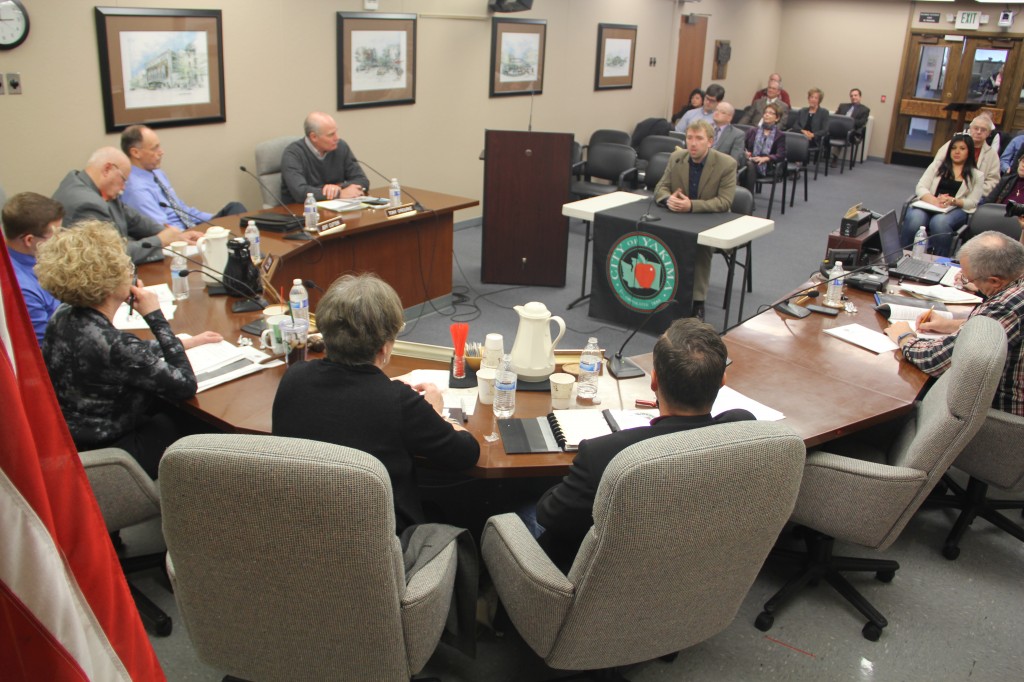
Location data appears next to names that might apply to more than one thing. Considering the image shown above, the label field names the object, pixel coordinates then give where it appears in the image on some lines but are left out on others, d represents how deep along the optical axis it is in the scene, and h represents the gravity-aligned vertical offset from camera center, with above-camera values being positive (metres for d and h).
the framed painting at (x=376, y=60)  5.87 +0.30
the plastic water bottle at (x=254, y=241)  3.75 -0.66
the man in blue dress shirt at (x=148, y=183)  4.25 -0.48
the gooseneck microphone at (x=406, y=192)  5.01 -0.60
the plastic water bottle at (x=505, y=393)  2.42 -0.84
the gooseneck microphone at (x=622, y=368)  2.79 -0.86
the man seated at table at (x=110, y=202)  3.71 -0.52
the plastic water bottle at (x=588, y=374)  2.55 -0.82
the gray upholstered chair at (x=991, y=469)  2.77 -1.15
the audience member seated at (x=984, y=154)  6.15 -0.17
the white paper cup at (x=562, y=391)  2.55 -0.86
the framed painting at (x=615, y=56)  8.52 +0.59
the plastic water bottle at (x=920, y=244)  4.45 -0.62
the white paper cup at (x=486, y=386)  2.52 -0.85
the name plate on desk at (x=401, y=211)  4.80 -0.64
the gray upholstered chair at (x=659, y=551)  1.60 -0.92
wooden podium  5.55 -0.68
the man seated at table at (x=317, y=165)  5.04 -0.42
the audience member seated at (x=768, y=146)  8.44 -0.27
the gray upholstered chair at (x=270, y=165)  5.22 -0.43
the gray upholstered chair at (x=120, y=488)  2.18 -1.06
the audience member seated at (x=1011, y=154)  7.10 -0.19
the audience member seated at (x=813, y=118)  11.08 +0.05
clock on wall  4.04 +0.29
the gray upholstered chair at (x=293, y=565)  1.48 -0.90
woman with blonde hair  2.31 -0.74
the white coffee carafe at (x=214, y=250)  3.55 -0.67
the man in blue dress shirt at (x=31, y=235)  2.98 -0.55
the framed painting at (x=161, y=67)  4.55 +0.14
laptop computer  4.09 -0.69
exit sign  11.27 +1.49
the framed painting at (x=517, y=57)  7.11 +0.45
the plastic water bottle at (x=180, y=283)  3.30 -0.77
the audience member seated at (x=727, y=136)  6.93 -0.15
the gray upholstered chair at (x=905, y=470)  2.29 -0.97
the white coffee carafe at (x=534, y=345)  2.61 -0.75
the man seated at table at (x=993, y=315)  2.85 -0.64
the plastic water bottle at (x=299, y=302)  2.82 -0.69
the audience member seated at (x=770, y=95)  10.86 +0.35
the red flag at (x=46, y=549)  0.79 -0.47
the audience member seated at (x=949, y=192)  6.05 -0.47
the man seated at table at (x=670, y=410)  1.89 -0.69
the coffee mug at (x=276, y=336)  2.80 -0.81
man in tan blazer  5.02 -0.41
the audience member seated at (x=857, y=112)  11.44 +0.17
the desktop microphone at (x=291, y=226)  4.27 -0.67
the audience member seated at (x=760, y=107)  10.86 +0.17
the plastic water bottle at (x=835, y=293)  3.63 -0.74
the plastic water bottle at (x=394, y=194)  4.94 -0.54
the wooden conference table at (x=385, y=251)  4.29 -0.86
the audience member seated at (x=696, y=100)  9.67 +0.19
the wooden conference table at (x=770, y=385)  2.38 -0.89
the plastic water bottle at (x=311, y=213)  4.43 -0.61
